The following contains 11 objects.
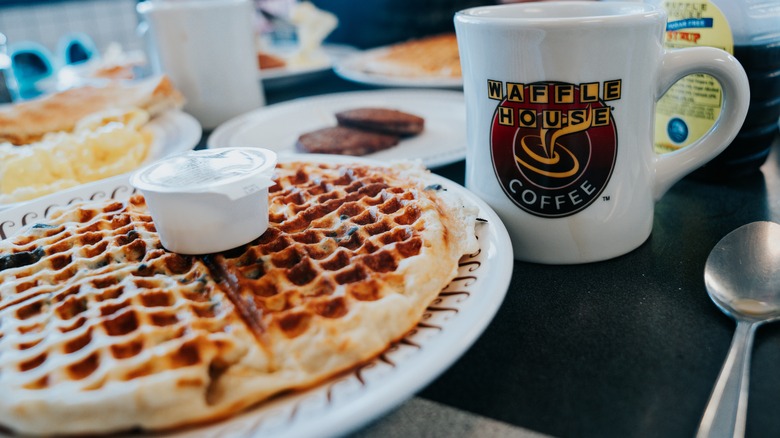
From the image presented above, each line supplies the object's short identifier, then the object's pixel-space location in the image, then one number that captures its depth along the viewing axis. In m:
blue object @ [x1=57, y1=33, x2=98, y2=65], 1.01
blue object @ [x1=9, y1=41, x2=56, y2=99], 0.83
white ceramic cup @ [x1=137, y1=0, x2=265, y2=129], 0.59
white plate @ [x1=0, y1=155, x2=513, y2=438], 0.23
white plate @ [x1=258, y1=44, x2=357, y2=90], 0.73
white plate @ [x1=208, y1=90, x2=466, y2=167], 0.49
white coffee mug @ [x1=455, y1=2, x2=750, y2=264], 0.30
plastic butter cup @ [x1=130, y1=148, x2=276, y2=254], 0.29
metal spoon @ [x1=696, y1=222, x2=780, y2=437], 0.25
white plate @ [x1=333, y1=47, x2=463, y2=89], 0.64
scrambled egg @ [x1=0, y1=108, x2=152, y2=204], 0.44
